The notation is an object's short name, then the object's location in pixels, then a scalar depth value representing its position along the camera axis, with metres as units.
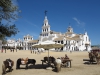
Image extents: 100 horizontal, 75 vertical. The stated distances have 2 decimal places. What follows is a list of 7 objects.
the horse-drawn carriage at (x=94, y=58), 8.04
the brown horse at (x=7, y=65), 5.45
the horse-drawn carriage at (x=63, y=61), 6.86
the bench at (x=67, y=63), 6.95
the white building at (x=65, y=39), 43.39
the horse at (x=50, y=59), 6.84
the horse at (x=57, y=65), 5.76
